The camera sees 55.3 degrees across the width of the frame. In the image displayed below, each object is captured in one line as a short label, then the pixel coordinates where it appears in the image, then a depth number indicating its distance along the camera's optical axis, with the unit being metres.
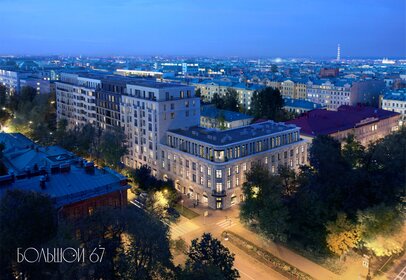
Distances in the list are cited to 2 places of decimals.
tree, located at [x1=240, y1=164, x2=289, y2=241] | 41.22
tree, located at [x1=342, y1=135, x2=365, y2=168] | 58.07
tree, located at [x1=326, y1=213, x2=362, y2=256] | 39.53
